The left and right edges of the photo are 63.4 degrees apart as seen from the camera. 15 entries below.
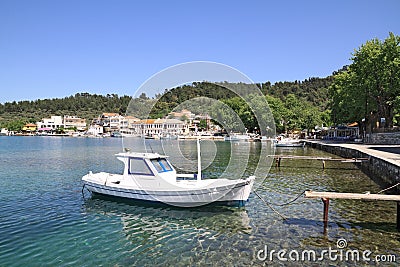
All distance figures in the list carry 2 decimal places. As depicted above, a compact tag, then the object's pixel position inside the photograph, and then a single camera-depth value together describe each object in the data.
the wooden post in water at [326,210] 11.82
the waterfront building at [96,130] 174.25
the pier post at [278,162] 31.19
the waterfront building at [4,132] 188.69
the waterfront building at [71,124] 195.27
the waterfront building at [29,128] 188.88
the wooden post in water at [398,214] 11.57
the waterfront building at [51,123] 192.02
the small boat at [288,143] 62.31
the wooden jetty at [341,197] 11.42
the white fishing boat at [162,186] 13.83
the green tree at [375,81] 43.91
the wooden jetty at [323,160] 27.91
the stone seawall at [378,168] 18.55
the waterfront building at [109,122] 167.23
